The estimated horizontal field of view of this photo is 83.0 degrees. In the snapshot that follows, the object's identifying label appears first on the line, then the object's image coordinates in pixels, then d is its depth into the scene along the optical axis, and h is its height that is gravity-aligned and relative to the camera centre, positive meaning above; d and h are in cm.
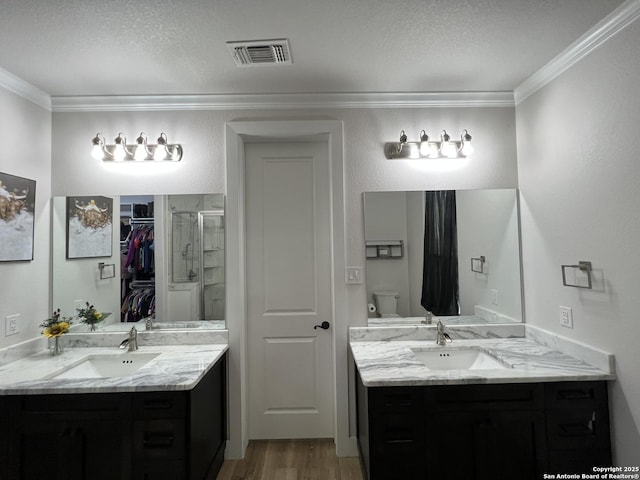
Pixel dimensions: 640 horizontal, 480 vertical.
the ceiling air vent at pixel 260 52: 189 +111
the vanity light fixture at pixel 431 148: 248 +73
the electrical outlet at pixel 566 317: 209 -39
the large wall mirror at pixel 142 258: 250 -1
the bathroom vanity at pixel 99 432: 179 -87
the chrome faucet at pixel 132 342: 238 -56
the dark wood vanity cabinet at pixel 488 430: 181 -90
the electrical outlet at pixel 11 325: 214 -40
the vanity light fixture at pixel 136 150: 244 +73
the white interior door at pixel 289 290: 272 -27
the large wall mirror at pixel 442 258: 253 -4
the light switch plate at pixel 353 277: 254 -17
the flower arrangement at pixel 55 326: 224 -43
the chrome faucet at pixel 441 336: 241 -57
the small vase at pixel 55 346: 230 -58
